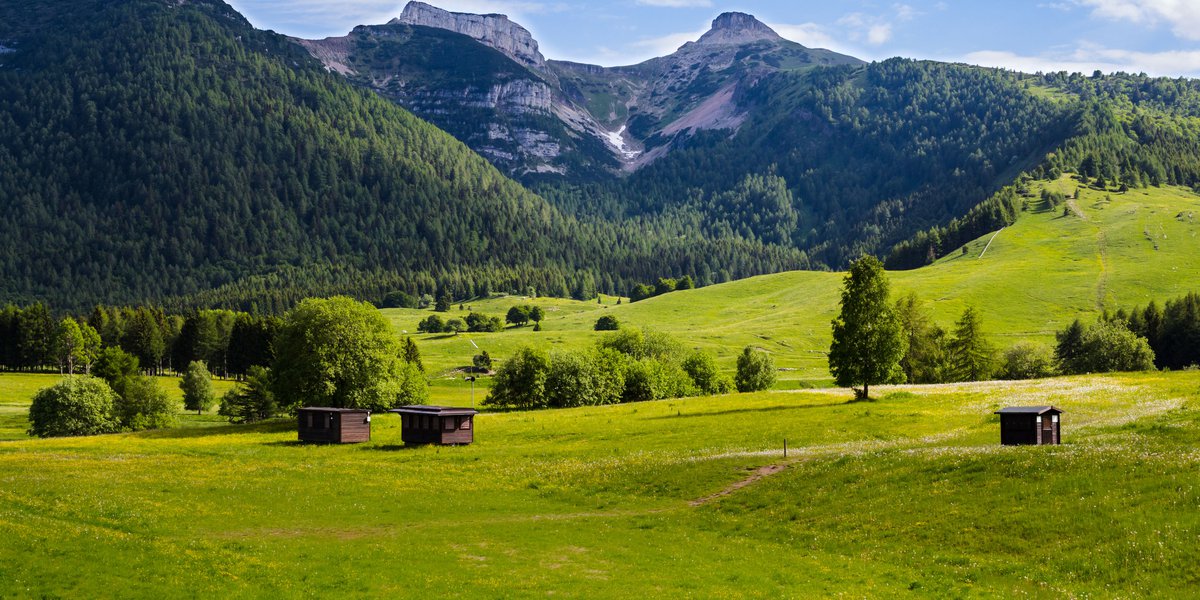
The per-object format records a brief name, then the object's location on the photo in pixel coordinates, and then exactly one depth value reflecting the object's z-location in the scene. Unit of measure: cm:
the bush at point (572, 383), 12481
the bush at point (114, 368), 13550
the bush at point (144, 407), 12838
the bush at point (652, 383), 13662
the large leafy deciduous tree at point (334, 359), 10044
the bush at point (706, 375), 15212
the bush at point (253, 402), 13188
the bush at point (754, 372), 15500
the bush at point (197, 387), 14812
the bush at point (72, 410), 11350
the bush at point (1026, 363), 14588
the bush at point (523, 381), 12616
